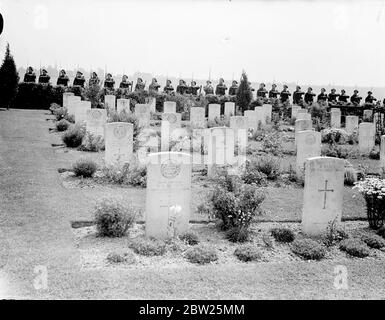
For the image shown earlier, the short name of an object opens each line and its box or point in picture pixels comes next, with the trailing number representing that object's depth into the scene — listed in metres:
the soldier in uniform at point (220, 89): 30.66
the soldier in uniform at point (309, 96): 30.65
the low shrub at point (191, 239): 7.51
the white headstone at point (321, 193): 8.34
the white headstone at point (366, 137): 17.50
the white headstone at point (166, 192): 7.63
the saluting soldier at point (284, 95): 30.72
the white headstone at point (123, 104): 22.19
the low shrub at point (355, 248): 7.37
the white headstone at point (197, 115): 21.30
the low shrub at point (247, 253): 6.92
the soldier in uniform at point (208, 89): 29.76
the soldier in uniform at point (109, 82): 28.39
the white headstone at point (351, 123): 21.84
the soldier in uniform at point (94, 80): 24.78
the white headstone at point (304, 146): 12.84
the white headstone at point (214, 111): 23.80
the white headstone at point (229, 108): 24.89
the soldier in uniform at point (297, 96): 31.47
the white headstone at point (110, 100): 23.80
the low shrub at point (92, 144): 14.68
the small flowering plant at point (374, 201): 8.54
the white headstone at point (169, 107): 22.53
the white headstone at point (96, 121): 15.73
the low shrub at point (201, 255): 6.70
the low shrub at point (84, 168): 11.15
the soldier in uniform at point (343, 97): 30.01
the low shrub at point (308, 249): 7.14
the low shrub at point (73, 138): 15.02
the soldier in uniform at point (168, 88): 27.97
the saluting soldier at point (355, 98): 29.56
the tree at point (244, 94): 25.78
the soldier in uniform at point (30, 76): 27.02
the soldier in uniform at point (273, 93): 31.01
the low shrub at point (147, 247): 6.84
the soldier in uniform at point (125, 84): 29.09
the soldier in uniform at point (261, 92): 30.49
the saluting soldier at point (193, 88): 30.66
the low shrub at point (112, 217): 7.41
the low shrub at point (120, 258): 6.47
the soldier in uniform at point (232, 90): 30.11
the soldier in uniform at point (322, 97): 30.56
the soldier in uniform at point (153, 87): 27.55
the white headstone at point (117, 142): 12.17
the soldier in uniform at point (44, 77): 27.56
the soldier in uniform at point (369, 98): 29.72
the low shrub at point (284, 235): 7.83
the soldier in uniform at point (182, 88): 30.48
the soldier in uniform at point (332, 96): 30.88
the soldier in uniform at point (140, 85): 27.89
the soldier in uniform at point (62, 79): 28.00
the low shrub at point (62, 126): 18.14
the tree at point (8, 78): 23.72
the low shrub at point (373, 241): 7.74
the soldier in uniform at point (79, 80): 28.05
